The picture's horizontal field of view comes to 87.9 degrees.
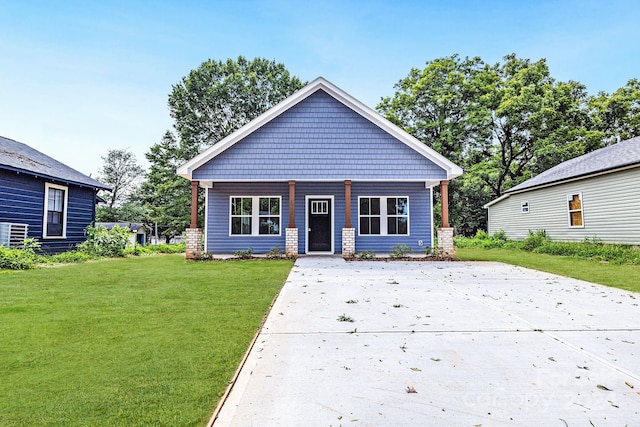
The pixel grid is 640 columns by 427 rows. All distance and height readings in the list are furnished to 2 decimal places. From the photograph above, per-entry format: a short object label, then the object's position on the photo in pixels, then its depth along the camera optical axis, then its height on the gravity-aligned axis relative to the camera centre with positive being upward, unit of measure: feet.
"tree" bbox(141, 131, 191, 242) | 86.58 +12.93
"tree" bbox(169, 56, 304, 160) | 87.56 +36.50
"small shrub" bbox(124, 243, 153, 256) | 44.39 -2.38
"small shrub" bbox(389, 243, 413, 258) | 36.32 -2.24
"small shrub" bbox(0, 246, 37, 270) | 27.61 -2.16
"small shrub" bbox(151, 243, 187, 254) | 54.49 -2.66
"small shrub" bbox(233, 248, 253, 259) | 36.76 -2.35
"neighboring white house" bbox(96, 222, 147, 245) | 113.68 +1.04
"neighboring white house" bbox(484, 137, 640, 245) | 38.55 +4.31
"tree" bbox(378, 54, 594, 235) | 74.64 +26.31
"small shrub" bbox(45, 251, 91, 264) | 33.52 -2.46
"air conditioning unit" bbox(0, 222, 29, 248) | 32.35 +0.10
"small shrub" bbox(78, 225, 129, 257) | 41.73 -1.00
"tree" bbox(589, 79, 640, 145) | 76.48 +27.59
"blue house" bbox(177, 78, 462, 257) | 37.65 +6.06
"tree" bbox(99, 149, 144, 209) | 147.13 +26.85
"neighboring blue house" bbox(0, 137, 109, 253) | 33.71 +4.27
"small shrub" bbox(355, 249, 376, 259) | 36.30 -2.56
